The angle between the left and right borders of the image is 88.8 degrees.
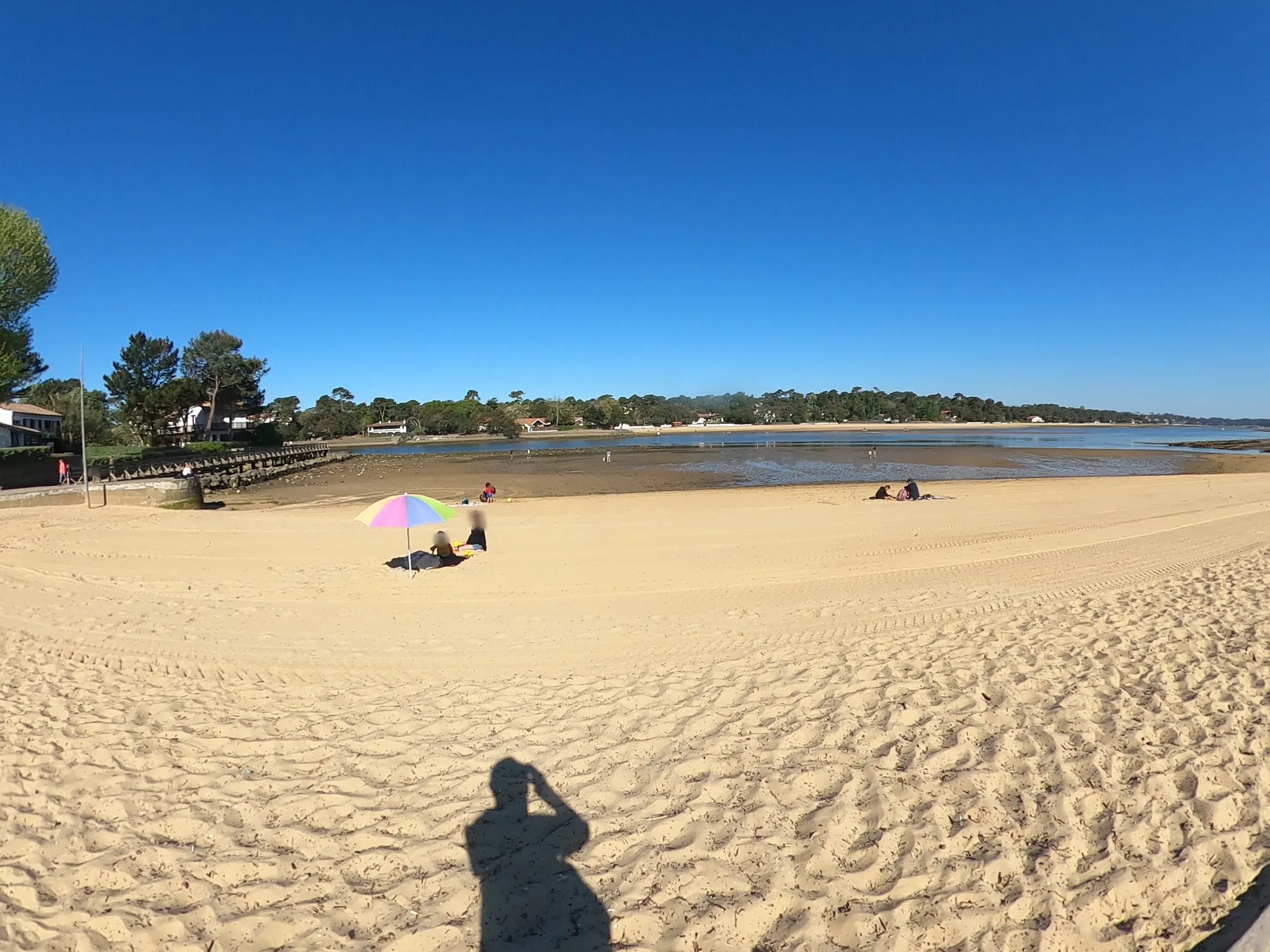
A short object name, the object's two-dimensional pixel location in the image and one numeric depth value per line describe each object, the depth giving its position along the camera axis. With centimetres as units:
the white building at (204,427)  6469
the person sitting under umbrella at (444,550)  1112
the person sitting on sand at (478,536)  1226
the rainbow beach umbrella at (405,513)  973
